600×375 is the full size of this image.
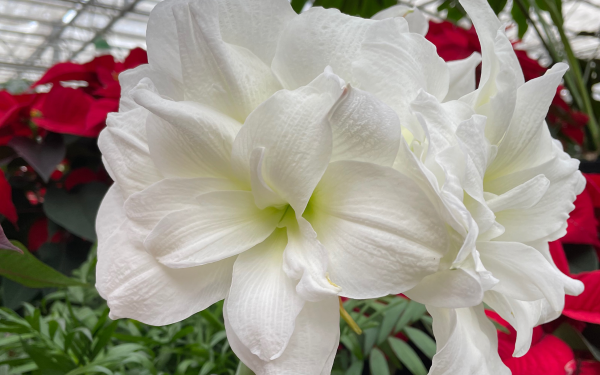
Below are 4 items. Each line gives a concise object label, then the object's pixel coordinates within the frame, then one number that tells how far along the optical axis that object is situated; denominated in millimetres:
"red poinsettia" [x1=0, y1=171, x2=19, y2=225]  443
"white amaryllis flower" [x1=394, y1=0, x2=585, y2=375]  188
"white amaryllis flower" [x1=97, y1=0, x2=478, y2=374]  188
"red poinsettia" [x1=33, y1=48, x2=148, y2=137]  557
